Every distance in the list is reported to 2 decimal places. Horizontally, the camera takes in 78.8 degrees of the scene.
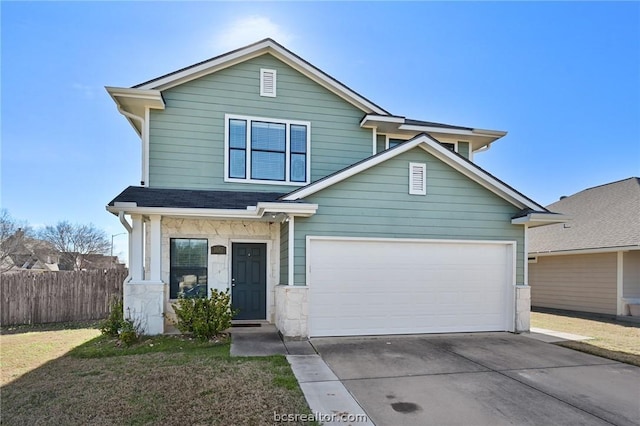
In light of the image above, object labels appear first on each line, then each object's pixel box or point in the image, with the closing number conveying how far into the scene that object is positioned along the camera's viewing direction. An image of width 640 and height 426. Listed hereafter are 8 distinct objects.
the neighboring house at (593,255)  12.67
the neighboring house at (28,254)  31.97
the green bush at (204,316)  8.11
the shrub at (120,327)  7.77
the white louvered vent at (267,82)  10.38
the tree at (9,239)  30.12
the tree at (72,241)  38.31
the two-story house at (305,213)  8.64
